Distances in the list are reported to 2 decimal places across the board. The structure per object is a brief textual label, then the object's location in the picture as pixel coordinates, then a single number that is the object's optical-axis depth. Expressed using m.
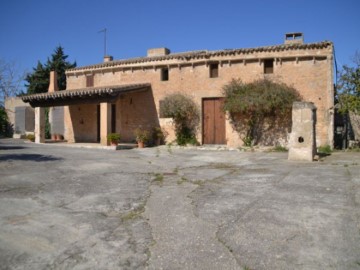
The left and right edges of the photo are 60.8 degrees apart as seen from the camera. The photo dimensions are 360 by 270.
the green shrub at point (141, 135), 15.79
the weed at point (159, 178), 6.88
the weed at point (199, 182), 6.52
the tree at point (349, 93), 13.65
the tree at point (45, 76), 32.09
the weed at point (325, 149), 13.07
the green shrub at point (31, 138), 18.88
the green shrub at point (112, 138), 14.52
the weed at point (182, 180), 6.76
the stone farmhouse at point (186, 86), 14.34
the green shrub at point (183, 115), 16.16
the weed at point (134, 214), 4.27
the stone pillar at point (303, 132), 9.84
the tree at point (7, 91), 27.12
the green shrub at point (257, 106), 14.24
